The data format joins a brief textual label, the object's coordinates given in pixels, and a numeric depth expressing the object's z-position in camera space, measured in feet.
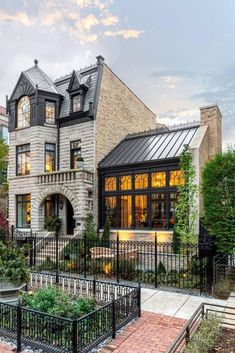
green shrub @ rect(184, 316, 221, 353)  16.65
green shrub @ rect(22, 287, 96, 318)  20.95
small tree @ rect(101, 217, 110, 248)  56.53
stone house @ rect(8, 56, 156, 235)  61.87
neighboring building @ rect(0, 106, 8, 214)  104.47
